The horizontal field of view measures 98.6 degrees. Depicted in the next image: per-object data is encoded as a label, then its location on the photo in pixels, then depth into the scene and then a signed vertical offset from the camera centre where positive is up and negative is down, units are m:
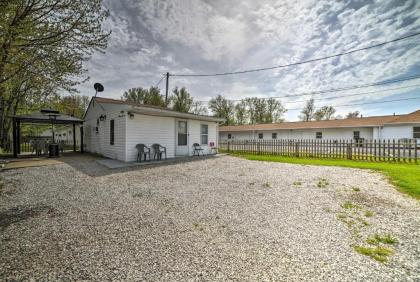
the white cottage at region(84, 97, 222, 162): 9.32 +0.66
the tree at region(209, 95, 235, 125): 38.06 +6.94
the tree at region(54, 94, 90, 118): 28.31 +6.19
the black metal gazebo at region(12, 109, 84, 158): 10.98 +1.37
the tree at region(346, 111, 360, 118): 38.53 +5.43
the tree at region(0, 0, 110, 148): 3.70 +2.35
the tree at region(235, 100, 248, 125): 39.19 +5.79
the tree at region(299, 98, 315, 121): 37.12 +6.01
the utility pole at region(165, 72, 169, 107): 18.12 +5.93
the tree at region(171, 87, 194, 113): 29.30 +6.68
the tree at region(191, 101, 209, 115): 32.81 +6.12
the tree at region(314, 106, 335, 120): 36.80 +5.45
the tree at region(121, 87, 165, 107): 26.70 +6.97
